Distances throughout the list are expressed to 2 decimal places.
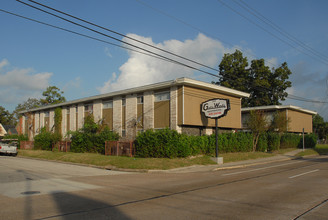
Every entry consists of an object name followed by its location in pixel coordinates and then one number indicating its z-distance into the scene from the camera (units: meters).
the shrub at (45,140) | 34.72
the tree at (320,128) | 86.75
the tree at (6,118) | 89.41
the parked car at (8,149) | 31.64
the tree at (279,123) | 35.53
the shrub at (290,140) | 36.97
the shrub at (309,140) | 42.78
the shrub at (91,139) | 27.35
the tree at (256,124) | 30.42
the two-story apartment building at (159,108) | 25.41
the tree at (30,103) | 86.00
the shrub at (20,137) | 42.06
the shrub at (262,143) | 32.12
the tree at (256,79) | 50.28
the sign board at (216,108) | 22.88
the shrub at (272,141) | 34.09
